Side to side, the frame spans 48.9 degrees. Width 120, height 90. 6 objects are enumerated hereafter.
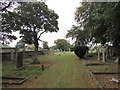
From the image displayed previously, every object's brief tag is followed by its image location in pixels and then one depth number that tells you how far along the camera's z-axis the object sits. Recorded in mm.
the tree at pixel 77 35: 24358
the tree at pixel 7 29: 18462
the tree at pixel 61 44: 72369
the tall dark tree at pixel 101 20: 6675
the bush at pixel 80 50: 19081
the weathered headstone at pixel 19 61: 11086
